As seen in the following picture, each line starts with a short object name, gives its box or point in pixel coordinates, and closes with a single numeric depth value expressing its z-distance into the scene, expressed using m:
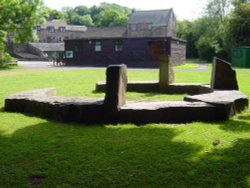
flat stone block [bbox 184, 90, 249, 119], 7.63
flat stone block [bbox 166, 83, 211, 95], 13.01
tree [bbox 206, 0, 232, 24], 64.62
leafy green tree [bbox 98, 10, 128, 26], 112.62
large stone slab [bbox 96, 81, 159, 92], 13.75
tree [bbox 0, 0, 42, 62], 33.41
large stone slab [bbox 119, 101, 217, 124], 7.53
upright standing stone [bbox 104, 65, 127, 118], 7.54
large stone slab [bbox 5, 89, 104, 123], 7.62
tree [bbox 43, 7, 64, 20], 37.88
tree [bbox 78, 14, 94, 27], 140.38
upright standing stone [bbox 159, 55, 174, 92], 13.66
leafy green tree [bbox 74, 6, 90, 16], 160.27
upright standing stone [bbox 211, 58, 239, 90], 10.42
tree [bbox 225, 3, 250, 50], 41.73
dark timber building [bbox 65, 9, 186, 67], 41.00
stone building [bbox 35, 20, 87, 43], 98.00
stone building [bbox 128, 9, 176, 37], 59.53
